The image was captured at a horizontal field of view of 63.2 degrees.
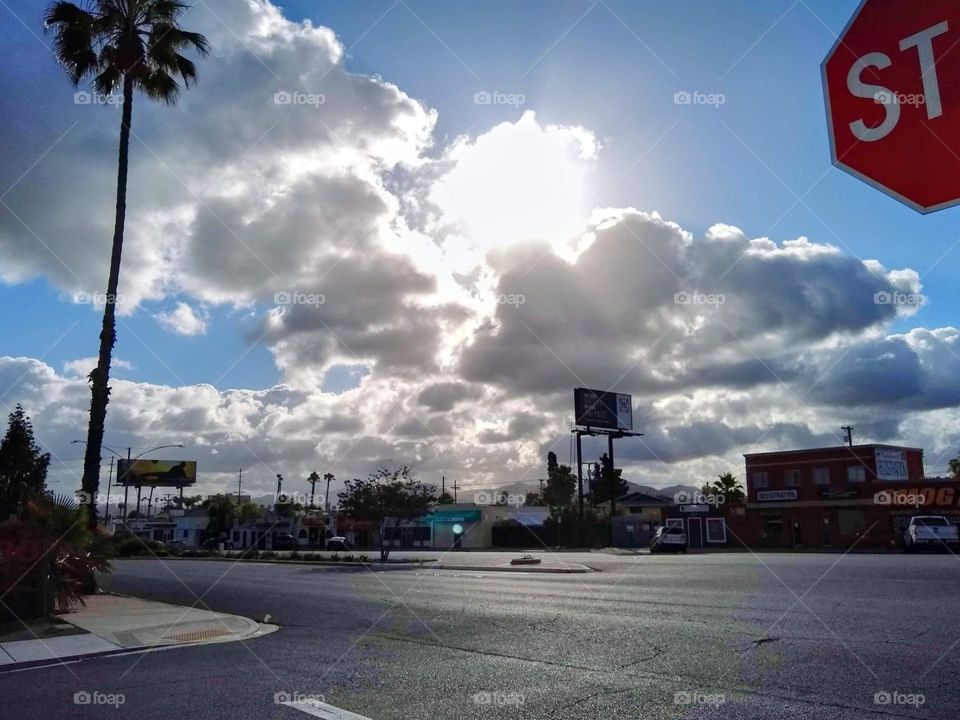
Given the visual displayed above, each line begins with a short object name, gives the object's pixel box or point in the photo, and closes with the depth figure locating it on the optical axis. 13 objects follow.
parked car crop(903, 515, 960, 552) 38.42
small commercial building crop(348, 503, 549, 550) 78.06
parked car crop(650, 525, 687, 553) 45.50
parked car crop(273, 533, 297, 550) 66.87
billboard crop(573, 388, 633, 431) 65.69
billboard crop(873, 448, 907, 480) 53.81
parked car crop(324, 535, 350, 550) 62.34
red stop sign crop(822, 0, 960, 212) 2.35
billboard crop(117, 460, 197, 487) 110.50
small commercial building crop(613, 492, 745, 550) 58.09
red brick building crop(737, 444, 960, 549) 48.06
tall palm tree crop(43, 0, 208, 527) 20.52
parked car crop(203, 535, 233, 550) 69.30
